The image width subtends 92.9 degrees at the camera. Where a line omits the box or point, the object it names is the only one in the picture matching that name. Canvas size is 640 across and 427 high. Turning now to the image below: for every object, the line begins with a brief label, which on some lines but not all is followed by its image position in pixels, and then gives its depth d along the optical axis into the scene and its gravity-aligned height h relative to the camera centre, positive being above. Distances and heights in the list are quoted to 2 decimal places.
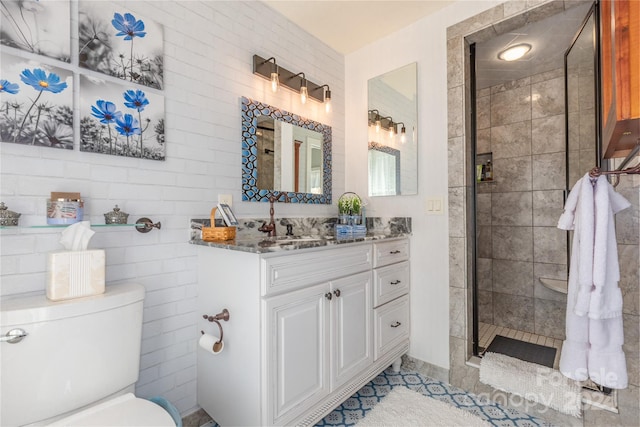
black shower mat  2.26 -1.10
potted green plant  2.27 +0.04
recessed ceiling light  2.37 +1.28
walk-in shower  2.55 +0.18
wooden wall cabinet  0.83 +0.40
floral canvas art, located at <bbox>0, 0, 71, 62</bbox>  1.13 +0.73
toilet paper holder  1.40 -0.48
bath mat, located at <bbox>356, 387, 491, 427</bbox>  1.65 -1.14
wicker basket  1.54 -0.10
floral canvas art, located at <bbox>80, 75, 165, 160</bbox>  1.30 +0.43
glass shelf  1.07 -0.05
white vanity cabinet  1.29 -0.57
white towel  1.33 -0.36
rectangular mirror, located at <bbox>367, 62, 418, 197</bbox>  2.24 +0.61
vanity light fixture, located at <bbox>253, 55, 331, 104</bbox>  1.95 +0.93
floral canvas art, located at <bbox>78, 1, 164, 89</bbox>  1.31 +0.78
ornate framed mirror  1.89 +0.40
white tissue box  1.07 -0.22
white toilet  0.96 -0.51
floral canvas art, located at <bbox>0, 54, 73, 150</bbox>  1.12 +0.43
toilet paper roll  1.35 -0.59
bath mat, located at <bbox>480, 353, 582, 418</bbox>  1.63 -1.00
